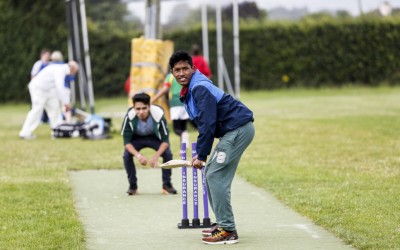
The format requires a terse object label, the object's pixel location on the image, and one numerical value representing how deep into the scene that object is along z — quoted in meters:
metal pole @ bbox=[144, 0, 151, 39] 24.88
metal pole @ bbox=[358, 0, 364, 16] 45.88
